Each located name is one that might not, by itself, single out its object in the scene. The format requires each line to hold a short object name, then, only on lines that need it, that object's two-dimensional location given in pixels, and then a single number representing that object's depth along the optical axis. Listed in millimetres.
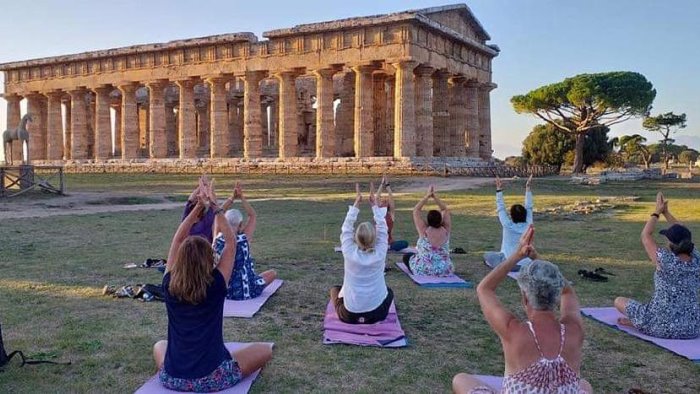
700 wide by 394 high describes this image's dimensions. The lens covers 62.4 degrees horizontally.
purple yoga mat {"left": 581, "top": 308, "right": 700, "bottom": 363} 6709
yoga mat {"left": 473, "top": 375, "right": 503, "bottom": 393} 5544
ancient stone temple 41969
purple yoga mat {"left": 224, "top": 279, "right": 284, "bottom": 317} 8266
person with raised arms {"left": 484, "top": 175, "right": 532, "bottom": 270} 11016
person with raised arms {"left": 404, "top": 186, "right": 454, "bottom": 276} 10711
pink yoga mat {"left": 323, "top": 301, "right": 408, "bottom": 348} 7062
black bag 6137
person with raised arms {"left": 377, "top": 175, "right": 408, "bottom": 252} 12679
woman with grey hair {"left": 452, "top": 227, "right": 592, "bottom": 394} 3920
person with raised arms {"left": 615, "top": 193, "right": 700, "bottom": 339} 7059
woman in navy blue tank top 4906
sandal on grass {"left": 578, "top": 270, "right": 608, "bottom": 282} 10703
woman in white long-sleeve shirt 7485
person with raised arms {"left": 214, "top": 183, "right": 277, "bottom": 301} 8930
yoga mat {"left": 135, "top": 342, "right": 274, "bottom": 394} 5433
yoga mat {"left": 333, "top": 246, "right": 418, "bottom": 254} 13820
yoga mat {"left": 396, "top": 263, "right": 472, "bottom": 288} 10211
